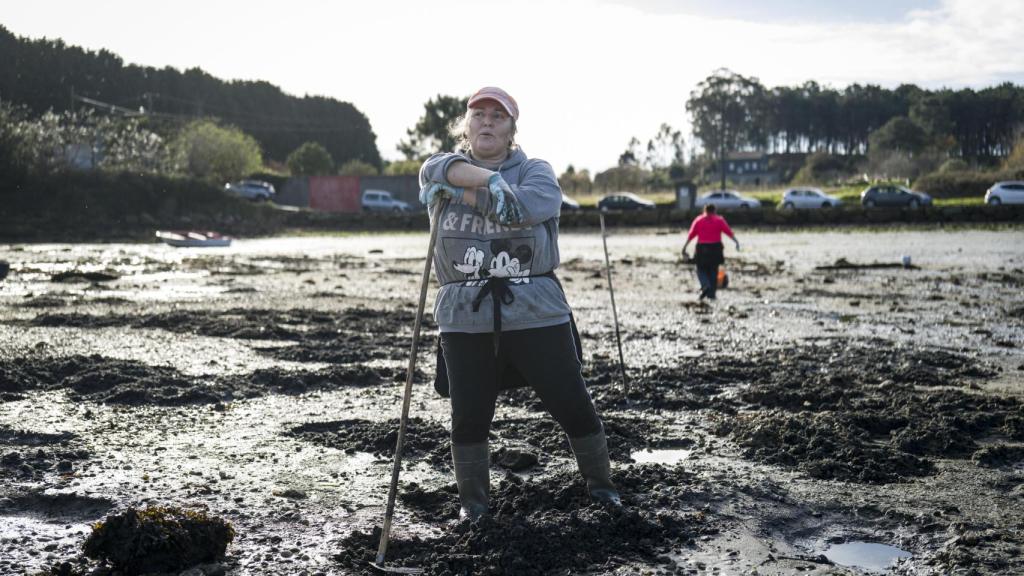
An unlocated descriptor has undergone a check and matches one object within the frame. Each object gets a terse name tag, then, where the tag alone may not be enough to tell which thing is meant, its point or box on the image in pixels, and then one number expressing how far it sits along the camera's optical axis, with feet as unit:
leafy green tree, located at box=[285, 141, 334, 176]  259.80
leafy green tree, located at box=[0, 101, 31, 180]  129.18
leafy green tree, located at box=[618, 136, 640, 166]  371.15
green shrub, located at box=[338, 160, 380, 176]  248.73
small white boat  105.29
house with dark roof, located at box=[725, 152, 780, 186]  410.54
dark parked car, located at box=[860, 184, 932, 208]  161.68
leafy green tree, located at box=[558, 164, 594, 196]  213.40
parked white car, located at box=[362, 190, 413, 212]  188.85
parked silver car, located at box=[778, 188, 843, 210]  166.91
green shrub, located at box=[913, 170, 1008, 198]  179.11
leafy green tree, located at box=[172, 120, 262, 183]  201.05
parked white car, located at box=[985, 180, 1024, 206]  151.33
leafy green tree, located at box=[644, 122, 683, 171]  372.95
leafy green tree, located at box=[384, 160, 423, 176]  242.99
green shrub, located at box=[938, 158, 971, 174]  218.44
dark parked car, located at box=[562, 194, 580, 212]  166.81
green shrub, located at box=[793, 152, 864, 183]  273.75
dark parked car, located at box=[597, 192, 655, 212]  169.68
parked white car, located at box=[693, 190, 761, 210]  166.71
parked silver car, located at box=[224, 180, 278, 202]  196.75
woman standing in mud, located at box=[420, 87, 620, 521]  13.50
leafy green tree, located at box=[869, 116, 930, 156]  300.20
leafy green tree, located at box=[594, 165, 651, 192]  223.92
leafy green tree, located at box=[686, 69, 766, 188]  374.02
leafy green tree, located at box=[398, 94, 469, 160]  287.07
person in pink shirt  49.78
